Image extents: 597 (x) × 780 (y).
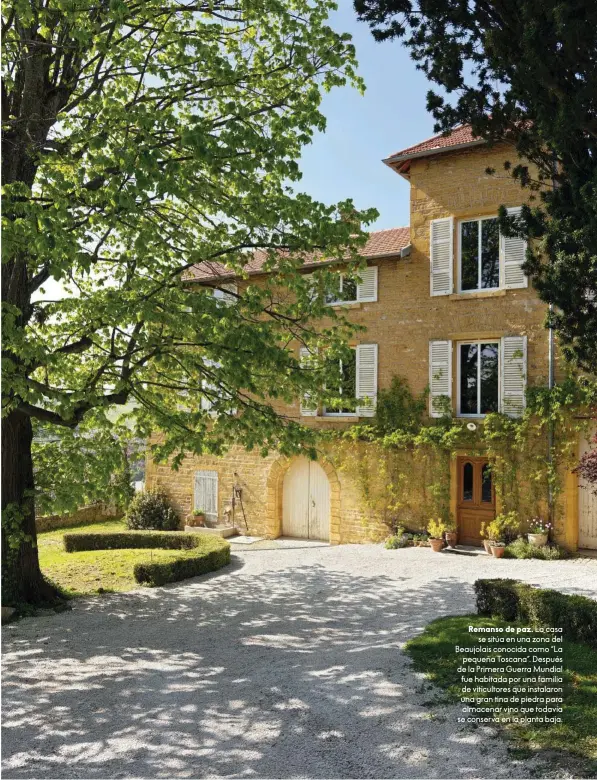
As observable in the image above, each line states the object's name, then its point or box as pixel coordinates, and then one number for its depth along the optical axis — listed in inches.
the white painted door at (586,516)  565.9
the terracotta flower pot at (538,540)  557.9
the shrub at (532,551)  545.3
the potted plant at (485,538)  574.5
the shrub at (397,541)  618.5
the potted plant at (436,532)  594.2
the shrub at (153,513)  766.0
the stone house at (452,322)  587.8
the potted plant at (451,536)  601.6
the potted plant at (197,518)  747.4
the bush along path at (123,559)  494.6
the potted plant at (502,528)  577.3
